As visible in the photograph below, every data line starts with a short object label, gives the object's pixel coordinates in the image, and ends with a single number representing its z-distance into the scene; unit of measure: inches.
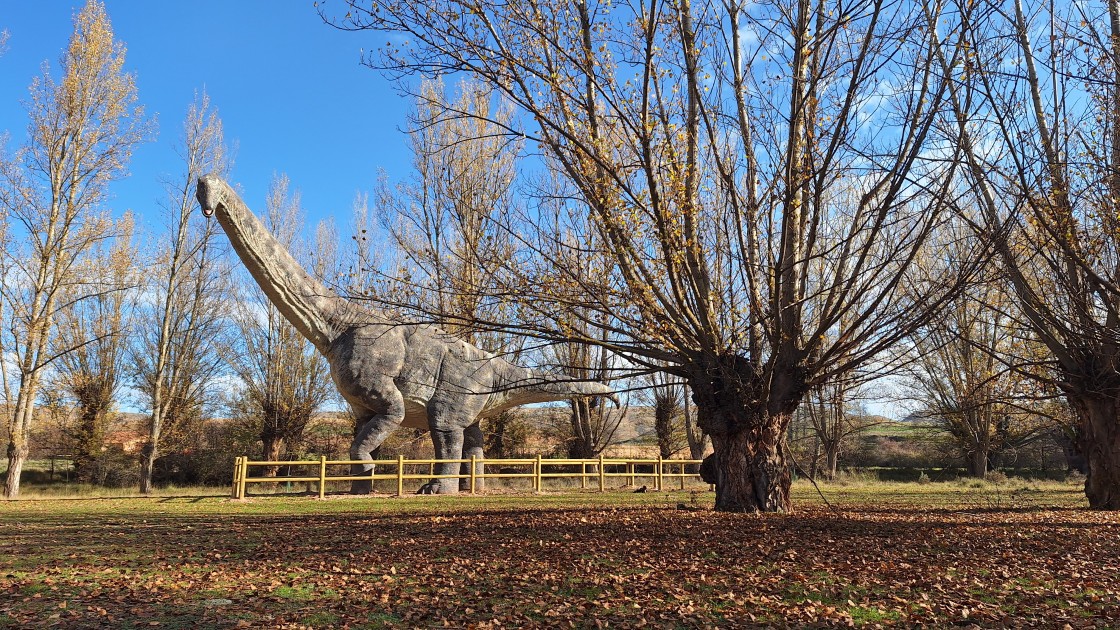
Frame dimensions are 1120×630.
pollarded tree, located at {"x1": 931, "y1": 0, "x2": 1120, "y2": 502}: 304.2
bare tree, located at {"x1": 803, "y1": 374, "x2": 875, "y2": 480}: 957.2
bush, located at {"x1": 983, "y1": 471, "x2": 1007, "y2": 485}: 850.3
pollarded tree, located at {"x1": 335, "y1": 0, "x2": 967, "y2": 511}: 303.9
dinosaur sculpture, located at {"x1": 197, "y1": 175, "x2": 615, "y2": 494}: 608.4
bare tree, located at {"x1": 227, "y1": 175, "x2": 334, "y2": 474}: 1033.5
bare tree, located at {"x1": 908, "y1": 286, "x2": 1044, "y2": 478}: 820.0
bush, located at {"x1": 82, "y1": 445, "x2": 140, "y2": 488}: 943.7
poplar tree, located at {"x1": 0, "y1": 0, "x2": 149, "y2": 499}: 677.3
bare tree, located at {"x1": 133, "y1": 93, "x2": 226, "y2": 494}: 884.0
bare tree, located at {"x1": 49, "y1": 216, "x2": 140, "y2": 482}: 929.5
